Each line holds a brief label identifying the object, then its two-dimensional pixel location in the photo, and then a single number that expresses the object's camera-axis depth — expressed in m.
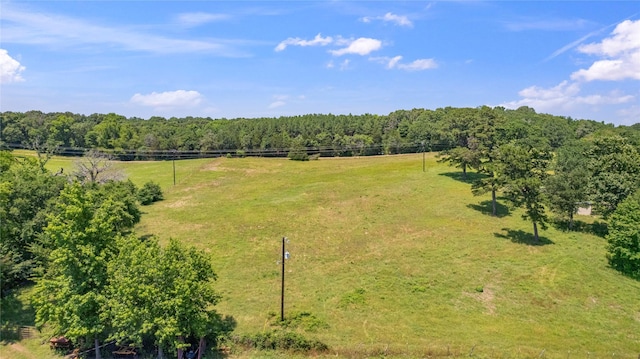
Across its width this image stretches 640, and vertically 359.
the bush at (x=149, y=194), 67.94
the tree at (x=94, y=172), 61.47
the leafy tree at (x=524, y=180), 46.31
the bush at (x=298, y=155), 111.50
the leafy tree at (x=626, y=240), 40.16
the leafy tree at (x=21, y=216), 33.22
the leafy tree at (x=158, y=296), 25.00
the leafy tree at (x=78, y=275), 26.36
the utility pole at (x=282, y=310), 31.53
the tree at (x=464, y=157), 66.12
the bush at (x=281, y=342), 28.25
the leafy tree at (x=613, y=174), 49.16
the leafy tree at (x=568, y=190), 51.78
